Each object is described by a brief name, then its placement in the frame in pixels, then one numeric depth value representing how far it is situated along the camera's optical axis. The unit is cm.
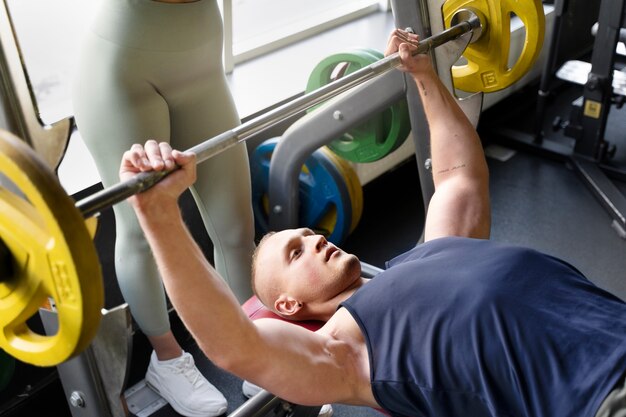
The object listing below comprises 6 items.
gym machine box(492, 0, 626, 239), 318
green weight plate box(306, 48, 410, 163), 249
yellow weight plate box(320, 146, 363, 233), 267
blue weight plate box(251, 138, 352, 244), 266
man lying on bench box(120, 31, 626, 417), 113
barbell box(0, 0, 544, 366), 86
